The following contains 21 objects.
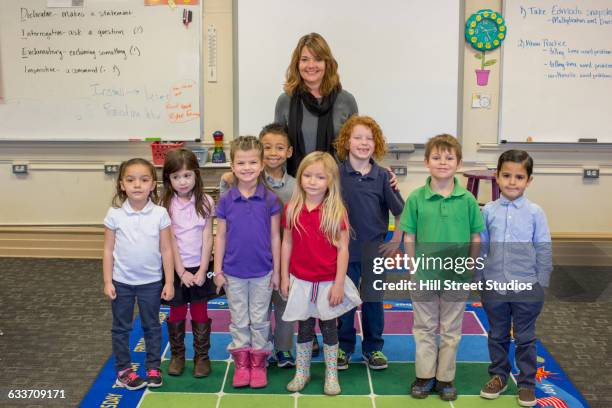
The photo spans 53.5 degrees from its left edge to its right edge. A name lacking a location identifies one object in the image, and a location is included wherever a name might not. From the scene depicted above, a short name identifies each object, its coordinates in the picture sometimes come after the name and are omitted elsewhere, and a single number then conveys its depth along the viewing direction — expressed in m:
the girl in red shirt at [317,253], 2.35
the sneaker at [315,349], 2.79
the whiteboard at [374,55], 4.20
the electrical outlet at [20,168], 4.48
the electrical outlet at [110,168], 4.43
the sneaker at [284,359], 2.67
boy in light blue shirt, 2.29
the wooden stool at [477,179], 4.02
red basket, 4.20
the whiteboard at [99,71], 4.26
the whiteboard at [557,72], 4.17
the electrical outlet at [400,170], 4.37
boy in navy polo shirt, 2.47
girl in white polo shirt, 2.39
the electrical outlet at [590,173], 4.34
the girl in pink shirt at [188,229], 2.48
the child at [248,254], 2.41
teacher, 2.70
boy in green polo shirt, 2.32
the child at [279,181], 2.53
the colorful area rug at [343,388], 2.37
